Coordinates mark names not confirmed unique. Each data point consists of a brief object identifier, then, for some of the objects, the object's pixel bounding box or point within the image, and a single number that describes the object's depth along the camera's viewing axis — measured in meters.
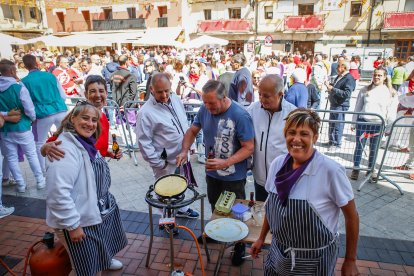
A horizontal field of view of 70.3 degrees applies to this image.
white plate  2.47
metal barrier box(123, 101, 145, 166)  6.37
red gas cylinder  2.52
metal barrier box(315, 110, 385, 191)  5.18
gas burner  2.40
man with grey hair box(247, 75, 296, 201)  2.92
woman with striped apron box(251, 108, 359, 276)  1.84
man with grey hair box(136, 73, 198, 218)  3.50
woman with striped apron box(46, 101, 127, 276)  2.24
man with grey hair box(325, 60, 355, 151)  6.48
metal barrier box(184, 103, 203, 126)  6.30
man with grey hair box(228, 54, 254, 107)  5.75
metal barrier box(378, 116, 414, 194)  5.41
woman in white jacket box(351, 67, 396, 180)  5.32
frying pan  2.41
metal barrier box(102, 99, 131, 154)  6.68
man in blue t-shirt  2.98
